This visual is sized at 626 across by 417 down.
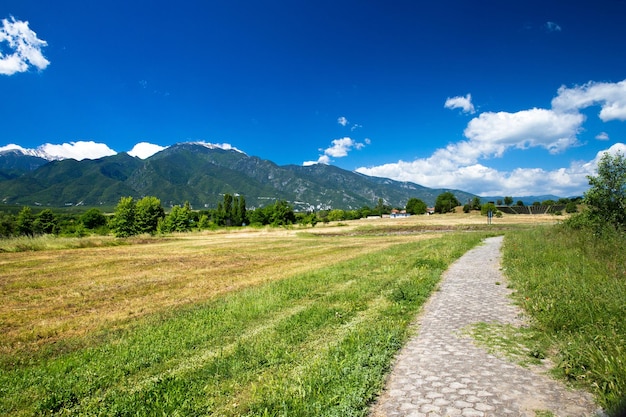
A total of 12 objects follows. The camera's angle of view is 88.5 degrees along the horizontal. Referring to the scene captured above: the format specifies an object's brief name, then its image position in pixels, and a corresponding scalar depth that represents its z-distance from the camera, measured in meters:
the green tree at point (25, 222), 94.56
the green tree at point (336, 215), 180.62
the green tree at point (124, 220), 85.88
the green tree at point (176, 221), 98.50
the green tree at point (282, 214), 119.69
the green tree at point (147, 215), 92.56
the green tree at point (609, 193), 20.38
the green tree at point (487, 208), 129.25
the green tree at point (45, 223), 101.19
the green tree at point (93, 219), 111.94
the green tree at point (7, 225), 83.10
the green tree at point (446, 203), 185.00
